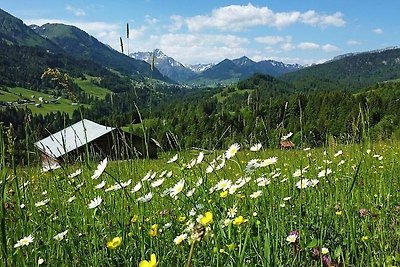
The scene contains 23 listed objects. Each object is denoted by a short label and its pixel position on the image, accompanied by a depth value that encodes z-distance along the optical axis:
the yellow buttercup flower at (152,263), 0.88
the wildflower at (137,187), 2.69
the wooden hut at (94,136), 30.53
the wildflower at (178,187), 2.32
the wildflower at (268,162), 2.51
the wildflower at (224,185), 2.62
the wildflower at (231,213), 2.15
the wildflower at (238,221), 1.87
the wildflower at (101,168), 2.17
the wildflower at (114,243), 1.77
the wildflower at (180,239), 1.74
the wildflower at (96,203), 2.31
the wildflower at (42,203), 2.82
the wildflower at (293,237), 1.88
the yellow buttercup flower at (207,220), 1.31
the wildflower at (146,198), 2.37
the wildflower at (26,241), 1.99
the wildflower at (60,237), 2.10
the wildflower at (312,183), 2.64
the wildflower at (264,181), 2.38
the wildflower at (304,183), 2.43
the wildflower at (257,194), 2.37
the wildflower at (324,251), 1.86
